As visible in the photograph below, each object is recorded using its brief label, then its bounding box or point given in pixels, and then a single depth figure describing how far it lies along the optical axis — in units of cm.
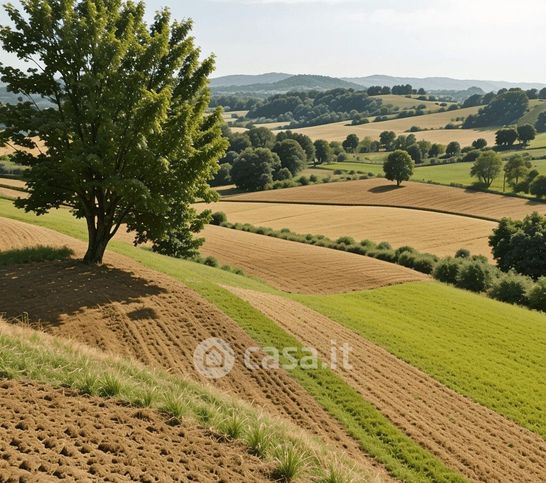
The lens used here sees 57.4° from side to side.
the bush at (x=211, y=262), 4334
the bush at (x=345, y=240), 6079
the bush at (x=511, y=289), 4183
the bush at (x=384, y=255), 5522
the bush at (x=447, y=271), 4718
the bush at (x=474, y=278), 4538
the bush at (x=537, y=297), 4047
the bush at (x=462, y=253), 5784
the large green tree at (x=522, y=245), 5128
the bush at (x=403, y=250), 5560
